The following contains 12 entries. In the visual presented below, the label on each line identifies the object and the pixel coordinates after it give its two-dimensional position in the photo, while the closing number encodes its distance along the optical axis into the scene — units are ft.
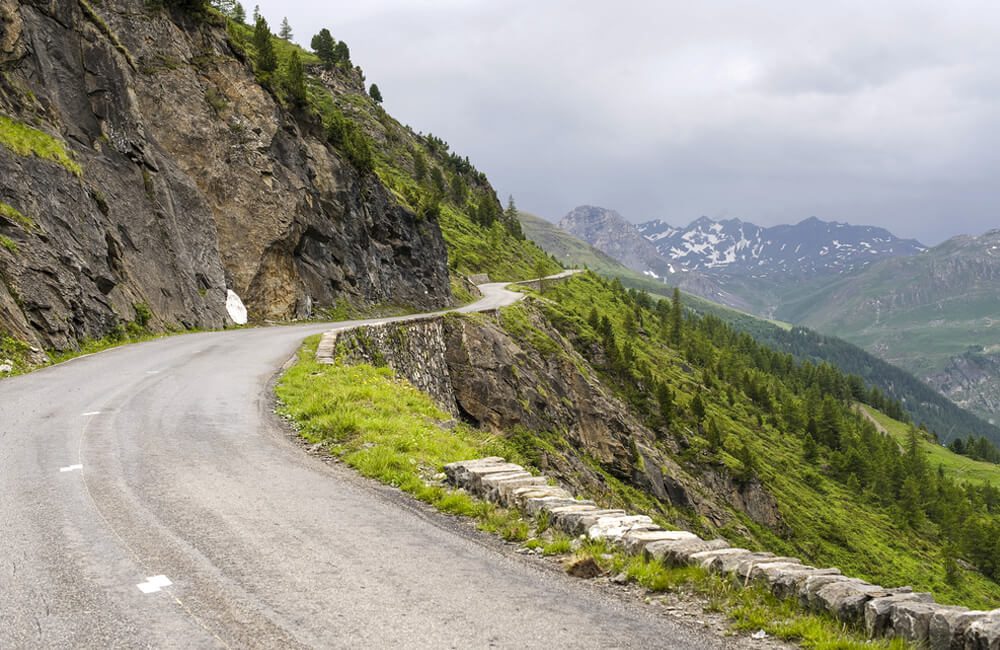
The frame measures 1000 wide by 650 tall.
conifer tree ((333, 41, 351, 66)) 475.31
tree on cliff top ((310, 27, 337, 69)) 452.35
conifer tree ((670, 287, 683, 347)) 513.04
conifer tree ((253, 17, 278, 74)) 191.83
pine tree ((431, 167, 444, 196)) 439.22
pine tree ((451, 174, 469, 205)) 489.67
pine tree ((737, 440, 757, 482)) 249.34
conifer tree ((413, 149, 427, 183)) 425.28
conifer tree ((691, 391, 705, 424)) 281.33
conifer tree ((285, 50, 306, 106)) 183.95
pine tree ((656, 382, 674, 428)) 235.83
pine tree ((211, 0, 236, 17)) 299.91
